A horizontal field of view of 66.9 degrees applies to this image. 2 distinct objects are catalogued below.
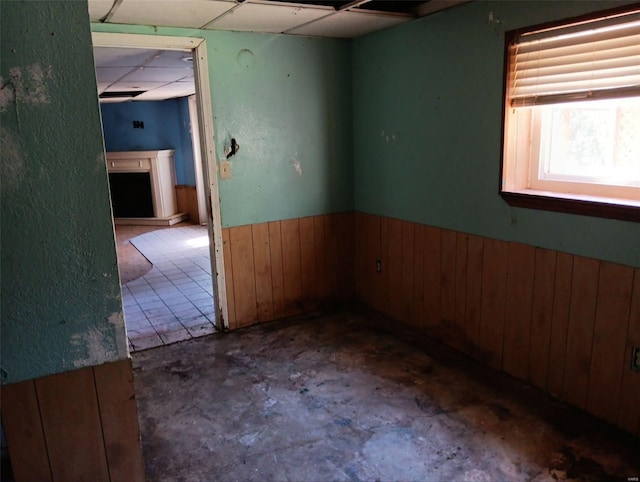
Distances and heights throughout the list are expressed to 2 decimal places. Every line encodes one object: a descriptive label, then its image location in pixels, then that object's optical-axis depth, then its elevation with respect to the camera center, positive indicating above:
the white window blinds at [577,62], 2.09 +0.33
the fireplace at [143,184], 8.23 -0.58
